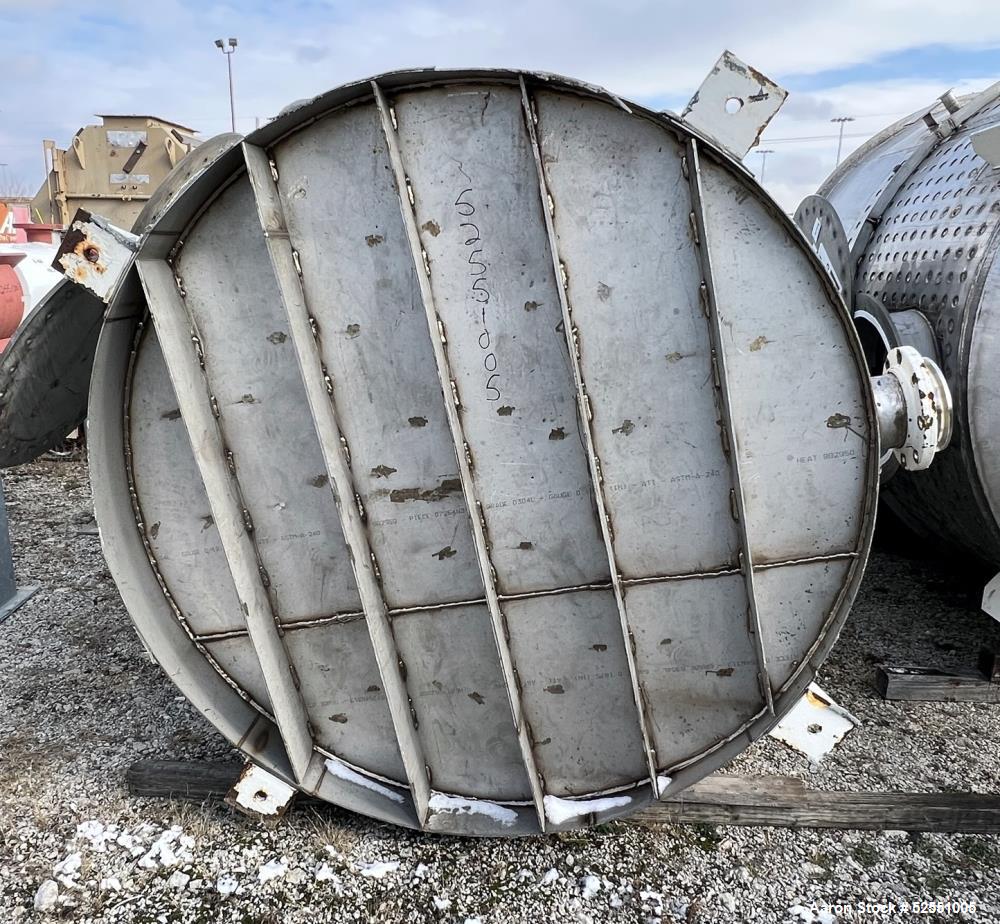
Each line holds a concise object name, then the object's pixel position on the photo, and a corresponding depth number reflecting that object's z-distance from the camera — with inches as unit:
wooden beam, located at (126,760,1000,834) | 111.3
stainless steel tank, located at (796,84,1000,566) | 117.0
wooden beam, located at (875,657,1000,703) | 141.3
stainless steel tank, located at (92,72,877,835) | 87.7
